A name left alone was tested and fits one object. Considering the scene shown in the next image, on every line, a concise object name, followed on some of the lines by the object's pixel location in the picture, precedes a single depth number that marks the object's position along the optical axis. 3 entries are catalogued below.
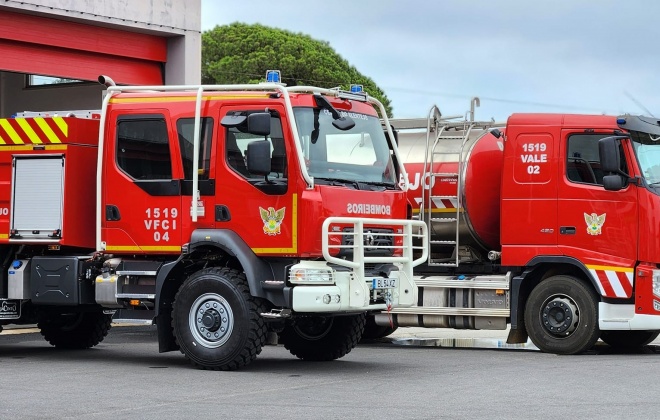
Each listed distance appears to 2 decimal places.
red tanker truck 15.34
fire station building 20.28
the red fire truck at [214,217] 12.85
